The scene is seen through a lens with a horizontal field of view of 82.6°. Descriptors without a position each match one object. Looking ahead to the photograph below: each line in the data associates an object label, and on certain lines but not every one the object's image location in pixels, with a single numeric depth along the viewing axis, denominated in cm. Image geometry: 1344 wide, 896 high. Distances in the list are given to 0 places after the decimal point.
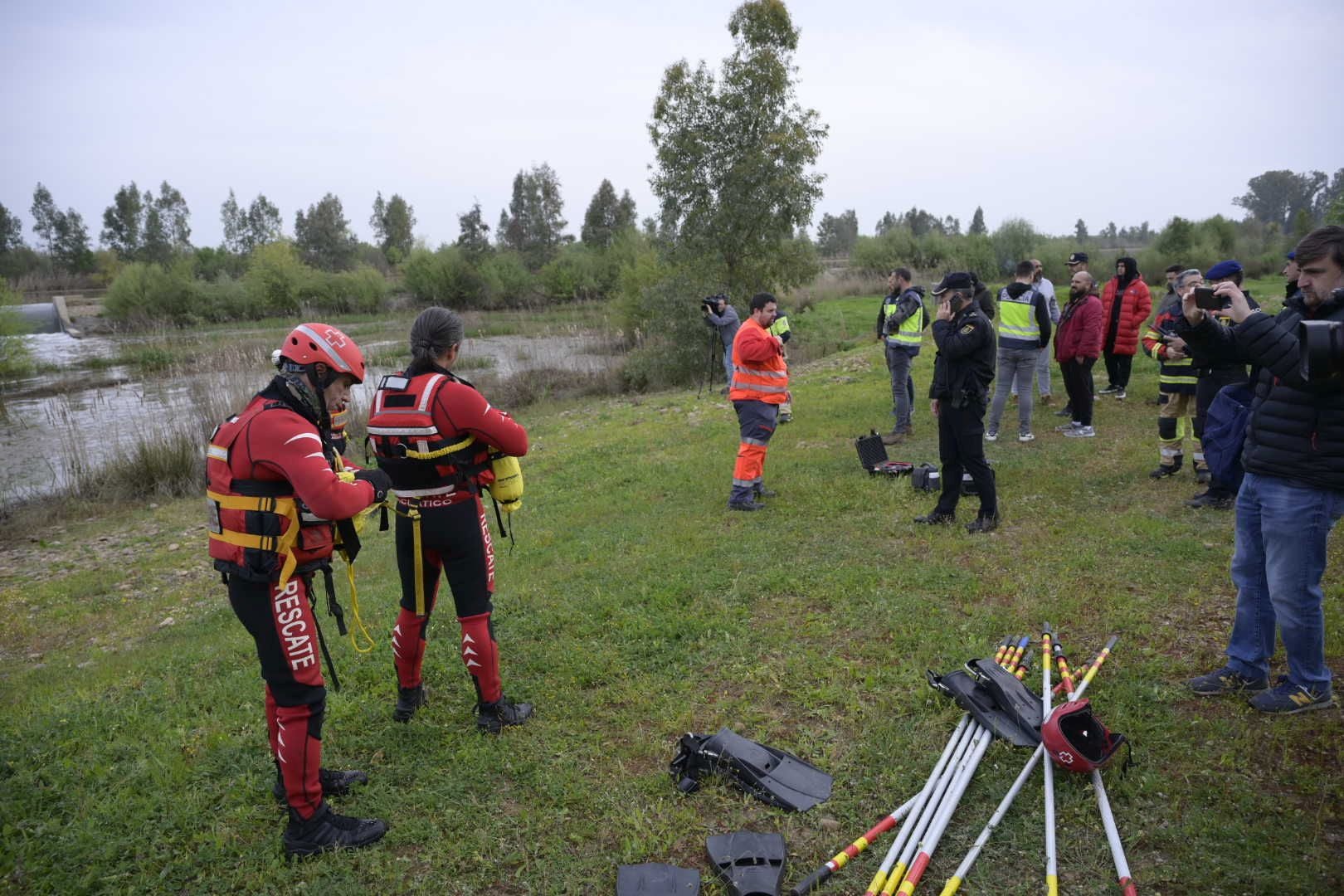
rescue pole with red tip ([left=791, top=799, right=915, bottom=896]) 312
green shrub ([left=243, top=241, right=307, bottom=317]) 4488
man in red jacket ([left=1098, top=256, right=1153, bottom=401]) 1051
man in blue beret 689
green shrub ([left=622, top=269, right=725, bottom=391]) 2045
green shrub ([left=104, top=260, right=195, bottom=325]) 4259
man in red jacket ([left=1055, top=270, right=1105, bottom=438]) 944
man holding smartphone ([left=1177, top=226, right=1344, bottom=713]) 354
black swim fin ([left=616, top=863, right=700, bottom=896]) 316
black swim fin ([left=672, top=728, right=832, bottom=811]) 368
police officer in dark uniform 660
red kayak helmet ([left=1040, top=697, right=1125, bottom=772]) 350
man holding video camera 1226
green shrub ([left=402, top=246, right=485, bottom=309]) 4566
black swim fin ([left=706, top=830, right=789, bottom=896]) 309
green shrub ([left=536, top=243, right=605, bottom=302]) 4512
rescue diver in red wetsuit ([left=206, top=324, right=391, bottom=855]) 328
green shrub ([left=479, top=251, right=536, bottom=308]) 4612
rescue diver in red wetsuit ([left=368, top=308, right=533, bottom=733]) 396
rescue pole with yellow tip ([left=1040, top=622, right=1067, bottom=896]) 296
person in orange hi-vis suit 758
